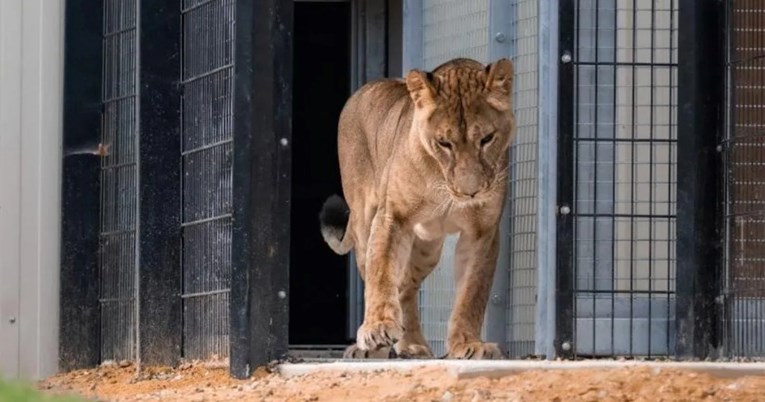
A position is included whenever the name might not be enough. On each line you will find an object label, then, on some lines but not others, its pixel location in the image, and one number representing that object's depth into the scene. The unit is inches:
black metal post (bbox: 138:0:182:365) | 644.7
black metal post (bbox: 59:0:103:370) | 718.5
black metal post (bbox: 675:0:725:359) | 593.6
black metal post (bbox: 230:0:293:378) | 566.9
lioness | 631.3
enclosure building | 578.6
